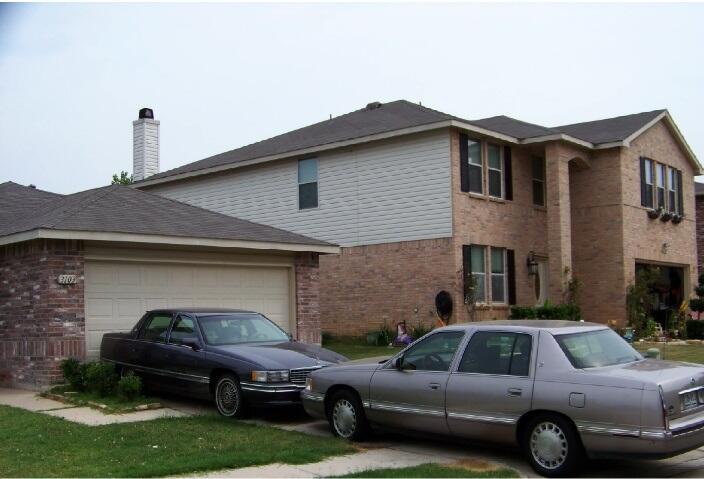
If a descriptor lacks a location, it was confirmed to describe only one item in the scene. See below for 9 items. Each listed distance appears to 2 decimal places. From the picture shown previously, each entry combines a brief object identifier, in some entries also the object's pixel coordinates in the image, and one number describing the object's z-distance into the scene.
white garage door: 14.22
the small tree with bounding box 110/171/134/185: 47.18
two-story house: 21.39
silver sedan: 7.46
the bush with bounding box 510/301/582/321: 20.58
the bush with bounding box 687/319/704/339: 24.59
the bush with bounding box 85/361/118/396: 12.62
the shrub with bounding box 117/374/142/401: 11.99
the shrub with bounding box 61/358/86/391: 13.07
